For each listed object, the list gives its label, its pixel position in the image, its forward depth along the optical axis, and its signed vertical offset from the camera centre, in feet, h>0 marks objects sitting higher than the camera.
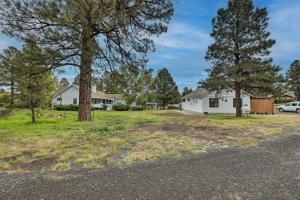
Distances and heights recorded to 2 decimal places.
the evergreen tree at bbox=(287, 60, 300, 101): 97.86 +18.78
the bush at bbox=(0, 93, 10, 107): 26.75 +0.69
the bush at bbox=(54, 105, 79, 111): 72.82 -2.34
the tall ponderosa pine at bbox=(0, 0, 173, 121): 21.73 +13.07
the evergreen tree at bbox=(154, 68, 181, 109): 100.46 +11.00
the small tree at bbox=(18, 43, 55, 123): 24.52 +4.63
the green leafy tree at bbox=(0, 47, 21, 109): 25.34 +5.35
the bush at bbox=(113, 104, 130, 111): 78.99 -2.11
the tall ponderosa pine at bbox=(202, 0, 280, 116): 38.11 +15.11
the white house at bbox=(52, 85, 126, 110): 90.74 +3.85
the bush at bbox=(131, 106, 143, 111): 86.24 -2.87
